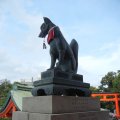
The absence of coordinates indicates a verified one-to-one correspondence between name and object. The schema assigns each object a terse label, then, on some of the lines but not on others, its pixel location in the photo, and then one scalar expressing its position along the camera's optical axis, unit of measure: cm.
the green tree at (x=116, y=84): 2031
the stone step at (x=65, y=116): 223
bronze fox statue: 285
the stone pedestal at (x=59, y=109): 230
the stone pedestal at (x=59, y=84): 255
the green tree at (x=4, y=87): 2156
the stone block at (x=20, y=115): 254
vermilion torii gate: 1661
